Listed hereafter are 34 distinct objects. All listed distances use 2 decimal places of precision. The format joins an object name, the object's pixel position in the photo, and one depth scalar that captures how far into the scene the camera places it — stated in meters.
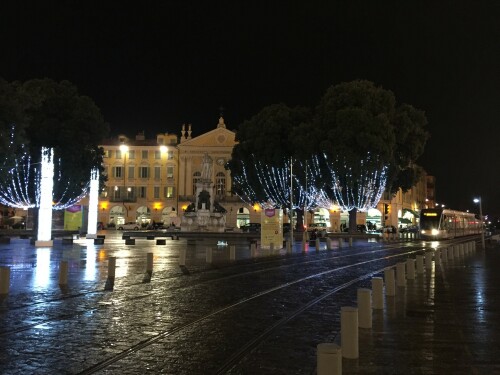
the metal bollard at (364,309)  9.91
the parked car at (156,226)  89.40
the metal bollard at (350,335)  7.79
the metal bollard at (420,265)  20.02
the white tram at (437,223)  55.84
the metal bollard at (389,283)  14.21
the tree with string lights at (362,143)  51.59
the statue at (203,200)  65.88
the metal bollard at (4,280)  14.29
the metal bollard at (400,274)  16.31
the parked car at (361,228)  81.70
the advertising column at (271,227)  35.00
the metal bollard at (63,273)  16.59
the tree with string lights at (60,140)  48.12
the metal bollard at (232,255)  26.78
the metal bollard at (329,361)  5.62
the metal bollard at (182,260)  22.20
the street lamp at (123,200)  100.25
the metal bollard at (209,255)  24.92
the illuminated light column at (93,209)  43.28
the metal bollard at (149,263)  20.09
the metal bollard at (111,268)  17.50
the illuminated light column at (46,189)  33.16
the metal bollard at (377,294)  11.53
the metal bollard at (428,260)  22.49
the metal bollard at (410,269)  18.30
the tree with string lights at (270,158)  58.97
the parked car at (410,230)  78.96
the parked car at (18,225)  79.23
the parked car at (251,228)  73.88
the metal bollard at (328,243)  38.62
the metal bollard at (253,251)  30.31
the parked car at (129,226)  87.99
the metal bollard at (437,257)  25.50
